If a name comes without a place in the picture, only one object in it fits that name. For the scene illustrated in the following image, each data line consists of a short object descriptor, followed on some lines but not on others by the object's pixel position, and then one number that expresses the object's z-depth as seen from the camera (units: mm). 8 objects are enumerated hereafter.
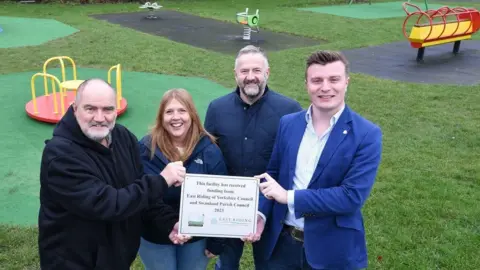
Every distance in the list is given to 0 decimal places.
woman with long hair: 3184
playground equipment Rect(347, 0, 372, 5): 29291
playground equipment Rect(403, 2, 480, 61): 13078
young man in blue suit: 2668
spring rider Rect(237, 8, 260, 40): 15903
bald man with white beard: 2490
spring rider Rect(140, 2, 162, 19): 21172
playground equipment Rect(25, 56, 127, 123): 7660
